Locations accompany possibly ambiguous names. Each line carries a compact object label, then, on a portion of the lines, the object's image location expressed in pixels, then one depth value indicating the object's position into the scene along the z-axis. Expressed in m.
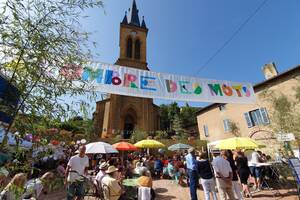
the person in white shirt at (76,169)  3.43
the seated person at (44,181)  1.59
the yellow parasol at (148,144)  9.94
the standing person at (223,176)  4.52
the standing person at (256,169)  6.59
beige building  11.87
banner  5.89
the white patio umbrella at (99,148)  7.32
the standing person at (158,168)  9.80
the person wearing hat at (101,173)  4.50
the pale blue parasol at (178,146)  11.95
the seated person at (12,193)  1.36
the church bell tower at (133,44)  26.27
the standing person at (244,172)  5.82
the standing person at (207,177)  4.59
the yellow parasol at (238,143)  6.42
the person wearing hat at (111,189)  3.44
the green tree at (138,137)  17.86
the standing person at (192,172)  4.90
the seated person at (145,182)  3.59
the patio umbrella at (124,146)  9.29
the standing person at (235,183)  4.95
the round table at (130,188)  5.00
